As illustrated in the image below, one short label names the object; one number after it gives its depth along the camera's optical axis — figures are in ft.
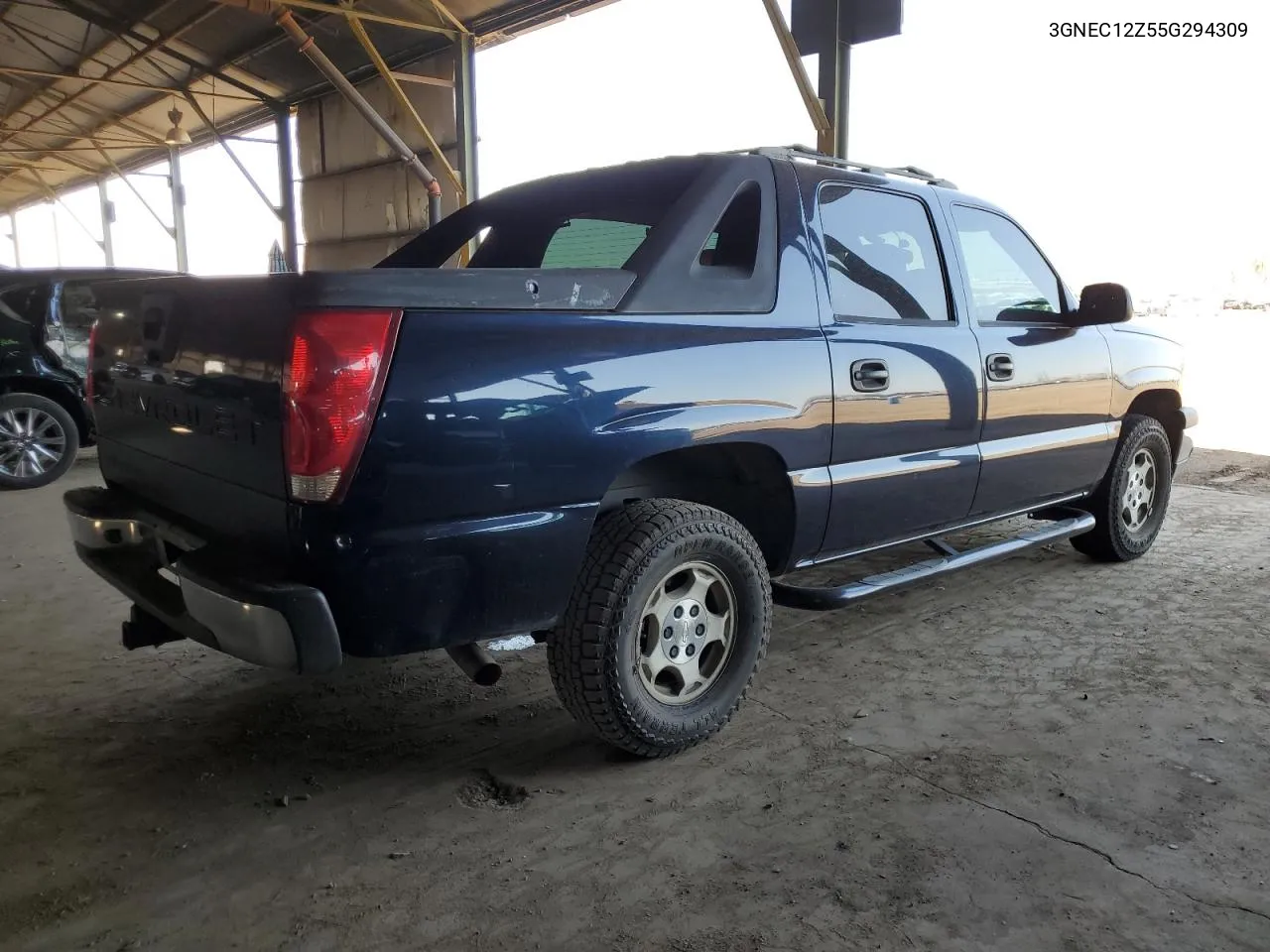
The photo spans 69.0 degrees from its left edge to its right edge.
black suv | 21.99
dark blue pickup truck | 6.77
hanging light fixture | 59.31
